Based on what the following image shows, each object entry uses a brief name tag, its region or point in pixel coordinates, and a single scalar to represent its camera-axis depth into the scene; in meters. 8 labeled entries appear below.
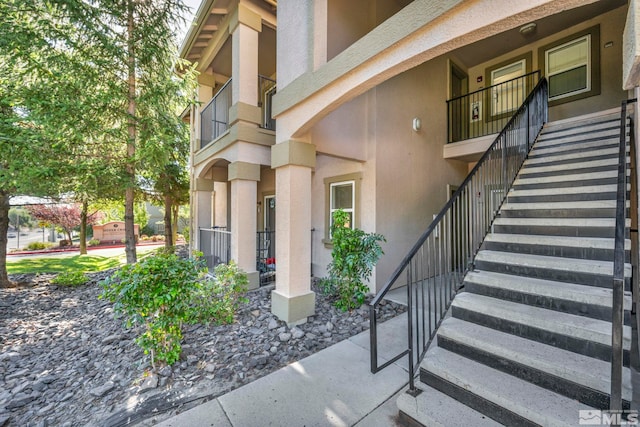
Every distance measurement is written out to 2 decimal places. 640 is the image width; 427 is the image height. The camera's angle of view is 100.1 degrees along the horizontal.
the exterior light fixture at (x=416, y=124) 6.35
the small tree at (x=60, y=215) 15.34
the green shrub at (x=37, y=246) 16.59
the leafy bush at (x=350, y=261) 4.54
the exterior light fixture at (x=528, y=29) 6.49
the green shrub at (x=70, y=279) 7.42
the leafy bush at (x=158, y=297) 2.99
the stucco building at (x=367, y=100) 2.81
